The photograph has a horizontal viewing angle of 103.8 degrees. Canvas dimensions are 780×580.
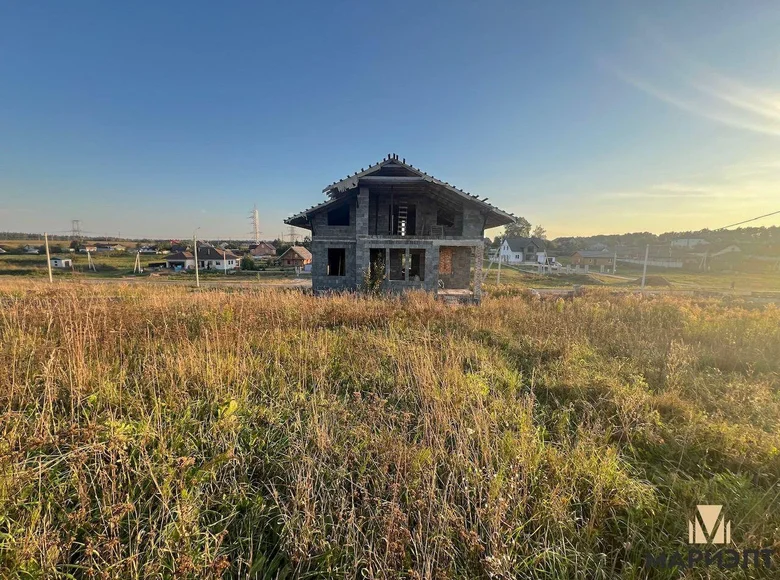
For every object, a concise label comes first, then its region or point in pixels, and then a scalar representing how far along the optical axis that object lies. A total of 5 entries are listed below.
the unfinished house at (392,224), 14.36
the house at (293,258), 61.62
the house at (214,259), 65.88
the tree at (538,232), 114.50
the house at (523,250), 77.94
